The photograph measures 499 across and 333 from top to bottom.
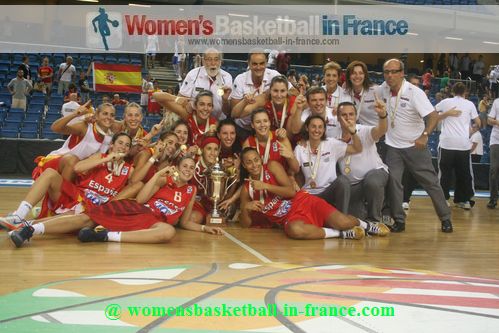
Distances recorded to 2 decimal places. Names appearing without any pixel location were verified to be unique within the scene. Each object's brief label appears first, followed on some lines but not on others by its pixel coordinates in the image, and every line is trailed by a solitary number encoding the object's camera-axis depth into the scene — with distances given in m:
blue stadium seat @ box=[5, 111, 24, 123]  12.79
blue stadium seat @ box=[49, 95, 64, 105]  14.44
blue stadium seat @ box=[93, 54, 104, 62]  17.19
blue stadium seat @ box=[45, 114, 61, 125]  13.06
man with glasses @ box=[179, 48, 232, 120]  6.60
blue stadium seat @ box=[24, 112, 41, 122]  13.05
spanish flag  14.44
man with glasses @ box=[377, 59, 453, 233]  6.30
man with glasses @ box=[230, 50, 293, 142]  6.45
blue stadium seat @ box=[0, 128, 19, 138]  12.41
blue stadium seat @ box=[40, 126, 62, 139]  12.50
